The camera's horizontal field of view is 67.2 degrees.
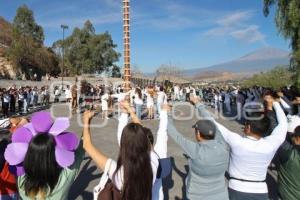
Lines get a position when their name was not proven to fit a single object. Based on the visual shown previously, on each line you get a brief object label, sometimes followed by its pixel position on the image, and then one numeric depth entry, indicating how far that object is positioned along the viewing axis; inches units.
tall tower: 713.6
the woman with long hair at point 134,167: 66.7
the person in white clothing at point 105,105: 440.2
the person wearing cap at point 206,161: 85.8
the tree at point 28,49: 1129.6
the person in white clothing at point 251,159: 88.9
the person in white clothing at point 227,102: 545.6
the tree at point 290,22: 356.1
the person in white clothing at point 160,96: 373.1
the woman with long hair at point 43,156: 66.8
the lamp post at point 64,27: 1199.8
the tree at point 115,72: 1548.0
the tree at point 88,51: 1443.6
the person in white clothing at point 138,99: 397.6
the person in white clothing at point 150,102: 416.9
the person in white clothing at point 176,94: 809.7
